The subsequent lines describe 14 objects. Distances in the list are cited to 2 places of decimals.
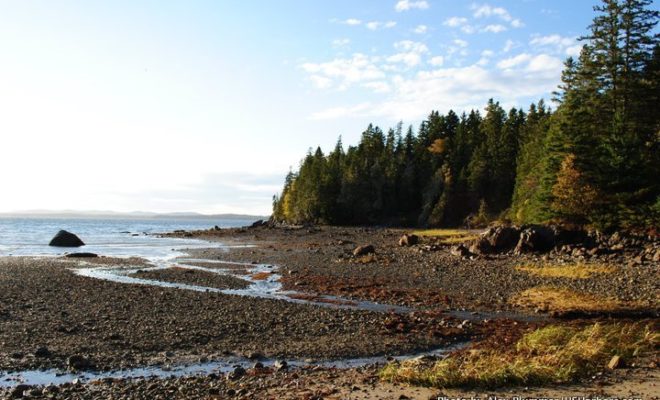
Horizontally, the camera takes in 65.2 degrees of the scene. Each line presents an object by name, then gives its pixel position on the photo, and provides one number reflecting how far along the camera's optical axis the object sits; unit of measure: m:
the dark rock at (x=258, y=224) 125.84
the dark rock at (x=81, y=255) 48.81
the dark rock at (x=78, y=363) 13.38
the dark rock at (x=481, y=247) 41.09
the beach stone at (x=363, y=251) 44.84
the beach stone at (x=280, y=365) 13.40
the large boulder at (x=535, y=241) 39.34
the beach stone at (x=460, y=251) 40.72
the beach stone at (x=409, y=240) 53.69
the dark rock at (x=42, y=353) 14.23
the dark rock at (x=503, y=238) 40.91
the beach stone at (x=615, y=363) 11.90
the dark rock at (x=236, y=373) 12.46
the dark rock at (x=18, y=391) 10.94
